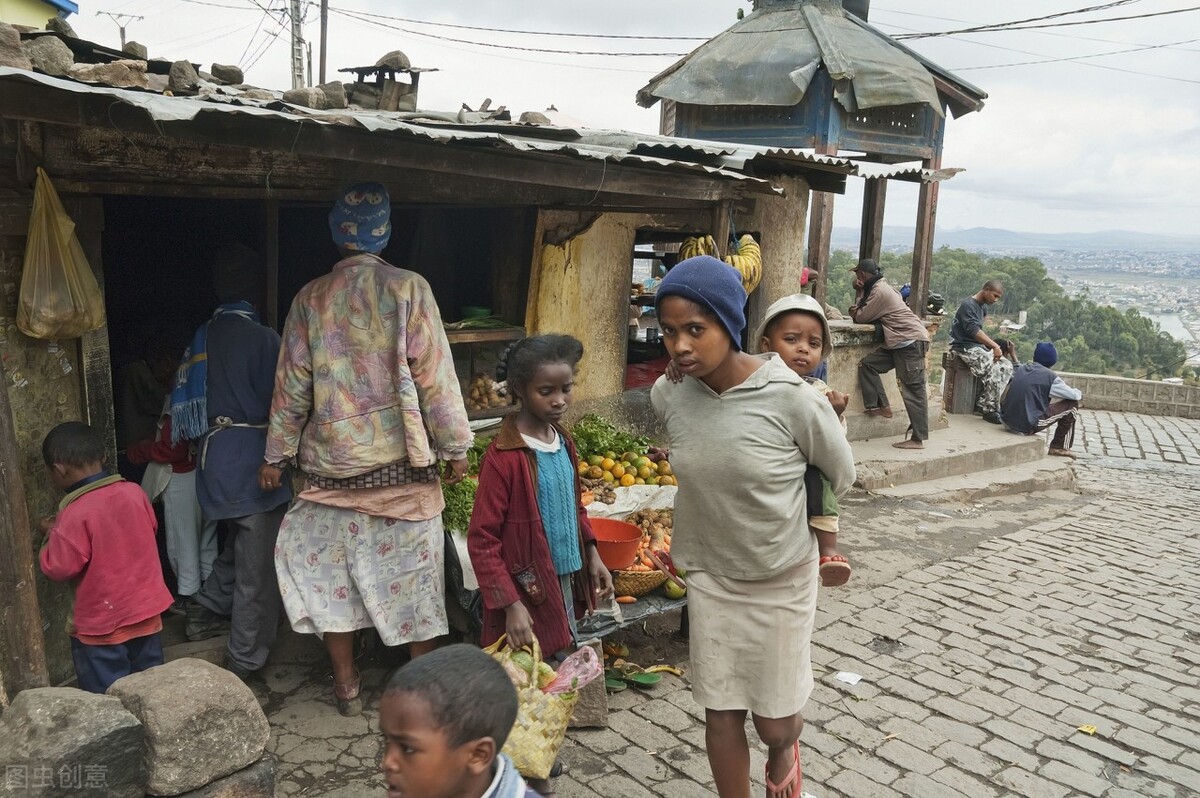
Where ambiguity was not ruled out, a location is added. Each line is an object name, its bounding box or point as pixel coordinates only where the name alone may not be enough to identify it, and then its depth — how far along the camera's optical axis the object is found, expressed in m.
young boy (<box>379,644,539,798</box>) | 1.93
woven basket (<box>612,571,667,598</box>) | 4.79
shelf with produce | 5.71
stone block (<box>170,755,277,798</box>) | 3.27
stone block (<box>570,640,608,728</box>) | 4.24
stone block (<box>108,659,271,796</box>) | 3.17
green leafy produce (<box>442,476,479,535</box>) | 4.71
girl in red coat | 3.50
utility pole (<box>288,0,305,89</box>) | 20.00
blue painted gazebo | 11.53
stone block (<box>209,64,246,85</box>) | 5.38
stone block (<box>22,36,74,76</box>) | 3.46
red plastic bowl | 4.70
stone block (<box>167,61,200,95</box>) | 4.03
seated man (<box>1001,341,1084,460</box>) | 11.81
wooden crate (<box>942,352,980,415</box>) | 13.17
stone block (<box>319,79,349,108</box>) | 5.04
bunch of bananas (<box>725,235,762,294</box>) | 6.56
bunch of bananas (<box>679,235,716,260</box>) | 6.01
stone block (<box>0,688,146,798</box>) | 2.91
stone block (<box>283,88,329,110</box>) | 4.64
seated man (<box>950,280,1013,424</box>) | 12.87
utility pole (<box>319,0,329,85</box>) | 22.11
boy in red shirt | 3.61
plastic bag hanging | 3.63
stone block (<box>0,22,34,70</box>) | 3.20
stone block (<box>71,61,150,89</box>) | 3.45
